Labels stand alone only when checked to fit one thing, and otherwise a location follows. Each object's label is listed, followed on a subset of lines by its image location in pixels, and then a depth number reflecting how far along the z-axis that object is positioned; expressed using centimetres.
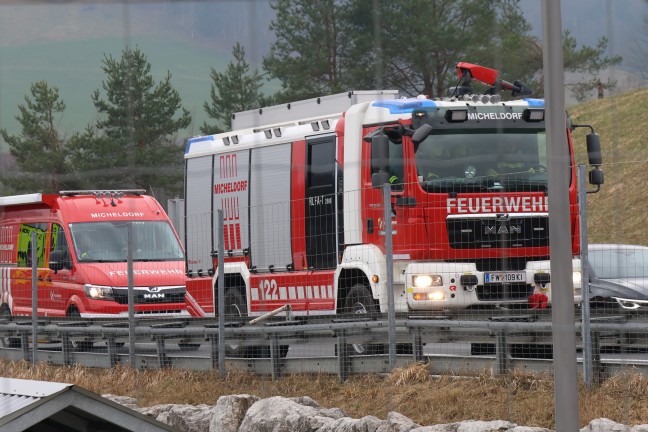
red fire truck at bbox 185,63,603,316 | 2264
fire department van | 3092
